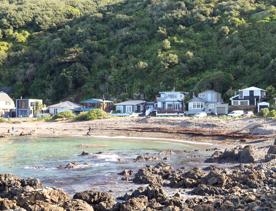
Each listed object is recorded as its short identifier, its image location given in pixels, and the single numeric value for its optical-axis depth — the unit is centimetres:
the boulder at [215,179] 2530
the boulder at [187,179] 2655
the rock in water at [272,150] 3752
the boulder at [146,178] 2770
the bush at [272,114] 5858
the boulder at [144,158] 3832
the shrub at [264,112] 5982
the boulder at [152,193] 2167
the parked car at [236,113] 6431
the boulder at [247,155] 3512
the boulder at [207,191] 2353
